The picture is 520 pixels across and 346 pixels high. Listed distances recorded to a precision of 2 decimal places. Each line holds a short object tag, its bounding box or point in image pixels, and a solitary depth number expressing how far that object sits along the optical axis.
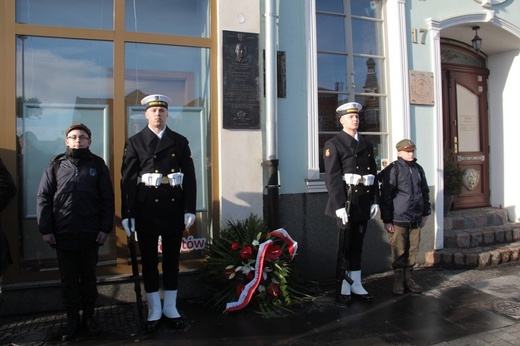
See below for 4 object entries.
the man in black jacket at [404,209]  4.82
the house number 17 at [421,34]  6.04
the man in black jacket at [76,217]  3.61
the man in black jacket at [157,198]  3.82
